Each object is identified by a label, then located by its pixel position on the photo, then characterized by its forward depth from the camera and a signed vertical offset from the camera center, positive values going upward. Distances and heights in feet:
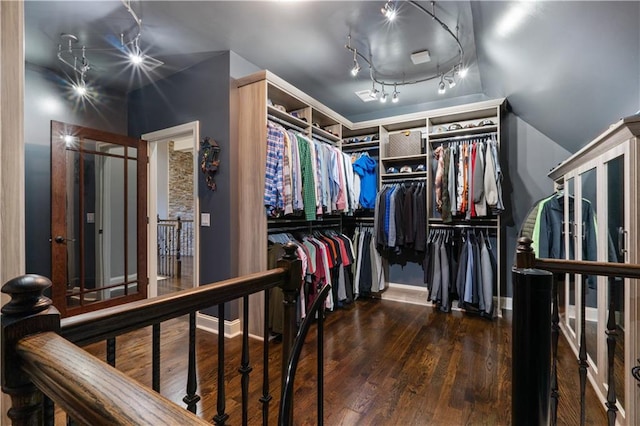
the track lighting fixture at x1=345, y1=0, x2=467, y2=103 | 7.12 +5.05
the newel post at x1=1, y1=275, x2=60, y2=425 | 1.67 -0.69
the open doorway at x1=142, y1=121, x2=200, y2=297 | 10.60 +0.36
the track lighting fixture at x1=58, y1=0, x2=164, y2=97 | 8.71 +5.11
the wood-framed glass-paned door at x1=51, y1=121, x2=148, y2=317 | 9.62 -0.17
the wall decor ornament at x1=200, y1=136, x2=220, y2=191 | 9.14 +1.68
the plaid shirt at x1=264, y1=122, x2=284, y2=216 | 8.37 +1.12
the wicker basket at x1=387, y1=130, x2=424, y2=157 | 11.77 +2.79
